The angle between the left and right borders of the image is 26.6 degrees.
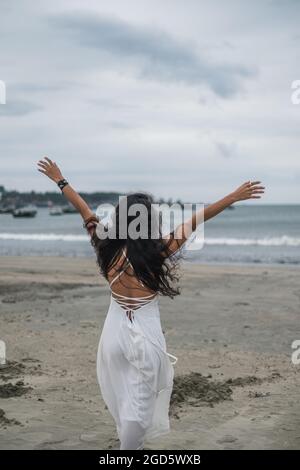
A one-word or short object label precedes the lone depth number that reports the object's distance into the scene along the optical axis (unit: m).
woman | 4.27
